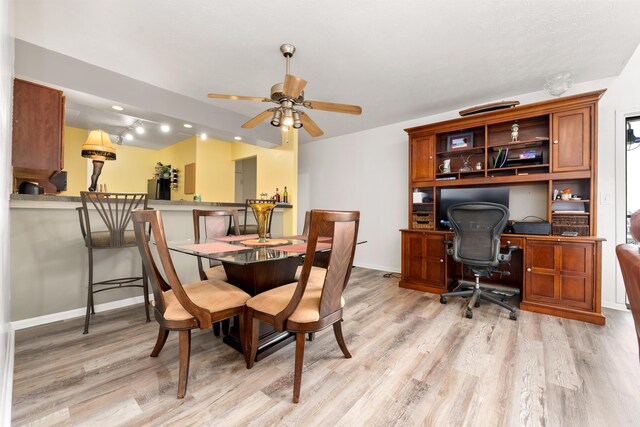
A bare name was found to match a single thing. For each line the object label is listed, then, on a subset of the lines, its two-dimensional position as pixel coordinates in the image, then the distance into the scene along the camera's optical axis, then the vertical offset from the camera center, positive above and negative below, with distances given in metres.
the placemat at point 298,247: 1.74 -0.23
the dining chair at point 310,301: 1.36 -0.51
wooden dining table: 1.66 -0.39
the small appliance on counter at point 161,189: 5.58 +0.51
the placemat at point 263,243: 1.97 -0.22
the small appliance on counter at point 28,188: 2.40 +0.21
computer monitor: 3.24 +0.26
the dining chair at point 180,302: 1.36 -0.52
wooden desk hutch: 2.56 +0.41
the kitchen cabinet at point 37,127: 2.21 +0.73
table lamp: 2.85 +0.69
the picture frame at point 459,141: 3.45 +1.00
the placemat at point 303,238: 2.20 -0.21
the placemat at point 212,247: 1.63 -0.23
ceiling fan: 2.06 +0.93
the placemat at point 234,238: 2.15 -0.21
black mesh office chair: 2.61 -0.25
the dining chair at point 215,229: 2.15 -0.15
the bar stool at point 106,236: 2.13 -0.20
